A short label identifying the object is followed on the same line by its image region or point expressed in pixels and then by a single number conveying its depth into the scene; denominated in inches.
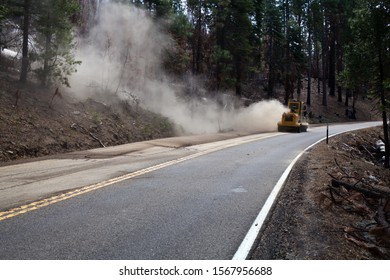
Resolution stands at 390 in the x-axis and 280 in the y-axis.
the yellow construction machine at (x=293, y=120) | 1138.7
